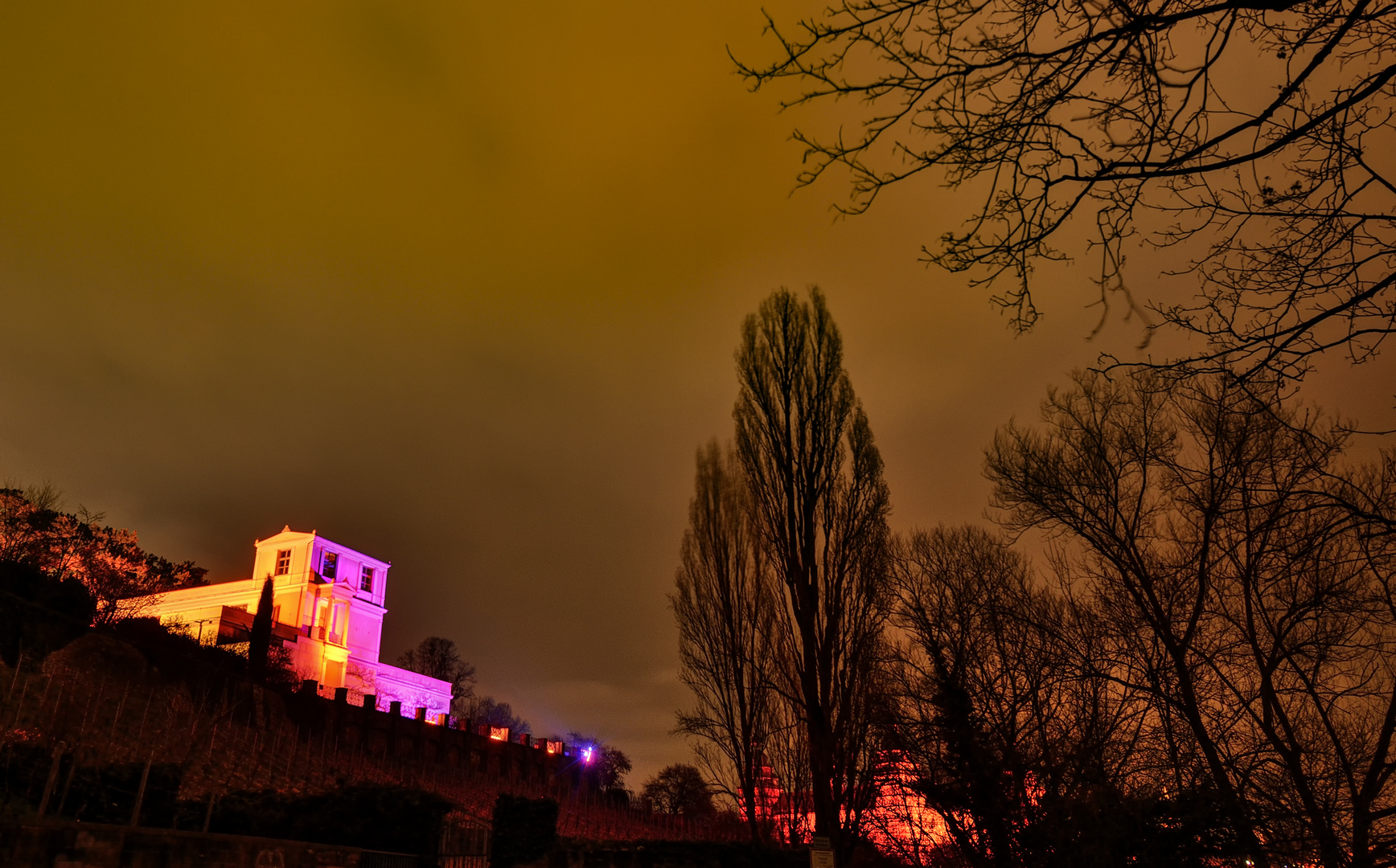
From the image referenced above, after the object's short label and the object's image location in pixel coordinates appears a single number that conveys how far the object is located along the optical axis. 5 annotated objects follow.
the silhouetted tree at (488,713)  67.62
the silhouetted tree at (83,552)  27.81
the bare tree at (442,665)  65.94
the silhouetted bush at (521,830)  14.18
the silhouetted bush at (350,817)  12.59
